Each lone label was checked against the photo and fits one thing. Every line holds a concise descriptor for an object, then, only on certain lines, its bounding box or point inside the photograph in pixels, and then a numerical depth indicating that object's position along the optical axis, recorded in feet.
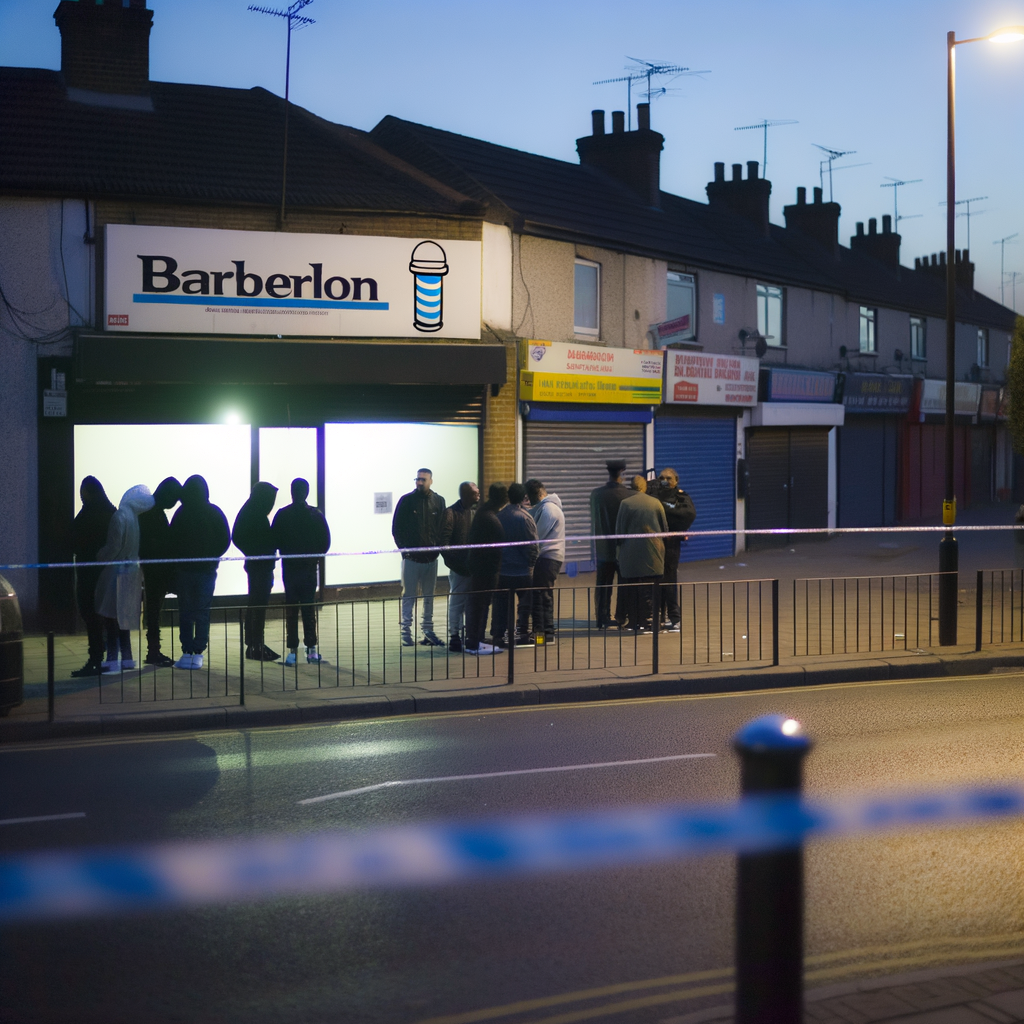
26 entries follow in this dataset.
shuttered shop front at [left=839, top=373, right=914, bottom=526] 91.56
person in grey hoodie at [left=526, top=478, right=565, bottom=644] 40.86
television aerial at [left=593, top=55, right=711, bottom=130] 79.25
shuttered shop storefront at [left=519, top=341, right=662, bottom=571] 59.36
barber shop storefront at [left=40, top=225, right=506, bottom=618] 46.65
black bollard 7.68
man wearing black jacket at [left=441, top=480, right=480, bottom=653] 38.55
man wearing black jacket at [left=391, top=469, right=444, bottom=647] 39.93
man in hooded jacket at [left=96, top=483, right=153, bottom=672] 34.65
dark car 28.81
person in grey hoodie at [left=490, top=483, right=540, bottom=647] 38.45
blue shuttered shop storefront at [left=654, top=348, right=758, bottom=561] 69.10
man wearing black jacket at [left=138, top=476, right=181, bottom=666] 36.76
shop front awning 45.78
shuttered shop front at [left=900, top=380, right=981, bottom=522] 102.06
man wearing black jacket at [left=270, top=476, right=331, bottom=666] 37.42
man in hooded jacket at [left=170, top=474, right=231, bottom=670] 35.70
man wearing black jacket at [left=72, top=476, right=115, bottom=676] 35.37
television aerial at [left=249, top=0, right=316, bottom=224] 53.31
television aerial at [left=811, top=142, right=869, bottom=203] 107.96
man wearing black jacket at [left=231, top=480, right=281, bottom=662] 37.99
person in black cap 44.73
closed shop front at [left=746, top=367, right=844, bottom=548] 78.38
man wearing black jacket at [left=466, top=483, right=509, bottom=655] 37.70
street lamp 39.42
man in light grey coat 41.83
